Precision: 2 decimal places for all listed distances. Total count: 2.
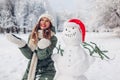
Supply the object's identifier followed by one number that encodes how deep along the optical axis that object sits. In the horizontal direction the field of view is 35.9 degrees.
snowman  1.52
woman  1.61
